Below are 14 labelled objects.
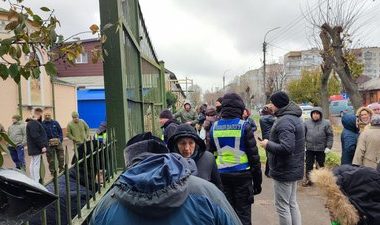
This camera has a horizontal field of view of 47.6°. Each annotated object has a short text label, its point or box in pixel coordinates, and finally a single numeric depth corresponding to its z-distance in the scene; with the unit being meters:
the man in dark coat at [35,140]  9.81
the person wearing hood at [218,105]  8.32
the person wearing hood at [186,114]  12.25
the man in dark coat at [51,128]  11.18
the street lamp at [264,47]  36.31
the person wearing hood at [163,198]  1.66
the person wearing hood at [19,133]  10.30
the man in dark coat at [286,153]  5.04
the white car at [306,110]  34.48
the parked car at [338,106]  46.28
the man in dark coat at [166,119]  7.10
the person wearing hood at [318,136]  8.88
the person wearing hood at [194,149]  3.77
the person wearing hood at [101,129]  6.54
